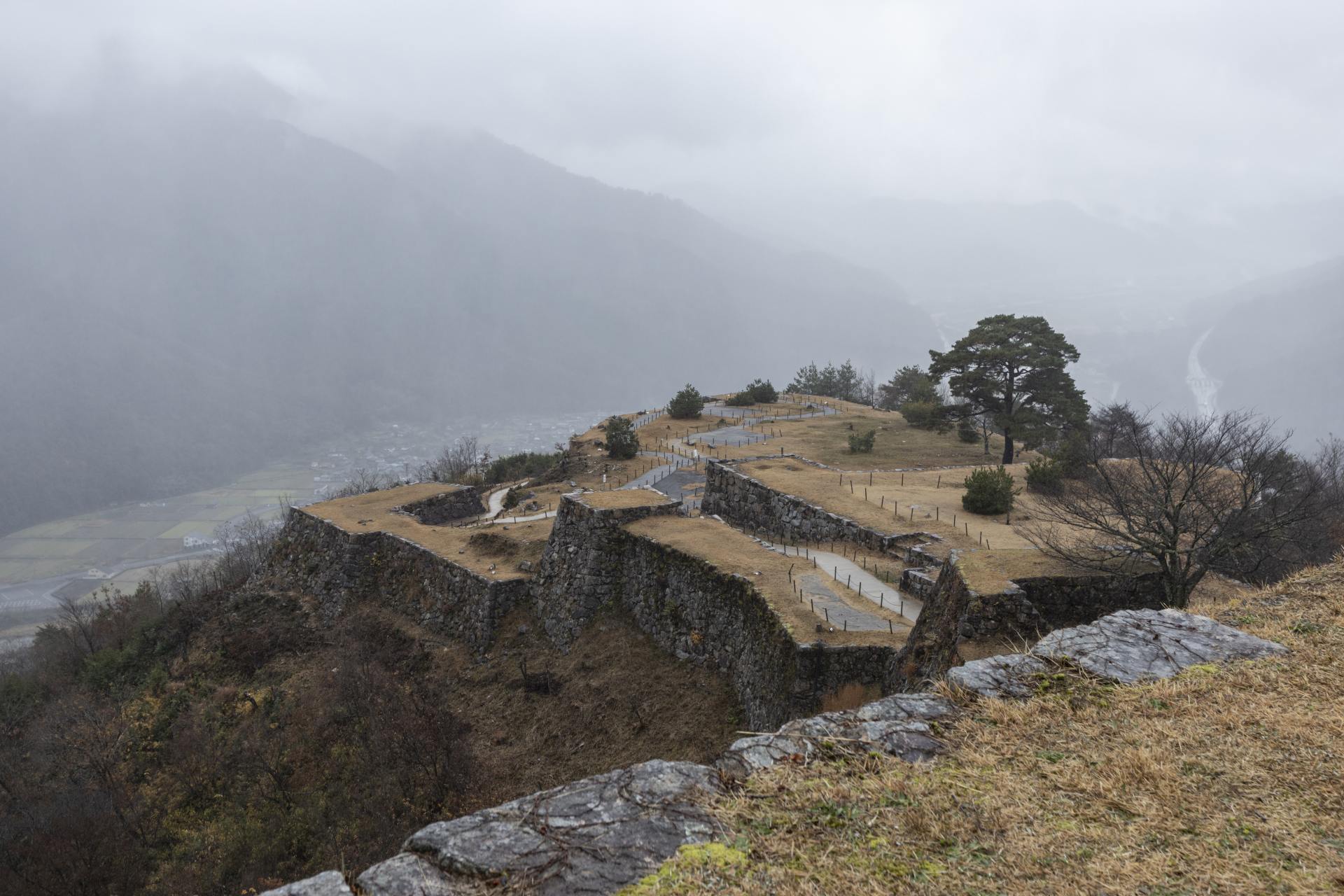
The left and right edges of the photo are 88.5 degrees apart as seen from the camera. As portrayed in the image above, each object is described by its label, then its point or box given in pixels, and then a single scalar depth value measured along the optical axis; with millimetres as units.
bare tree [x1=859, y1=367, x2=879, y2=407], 82106
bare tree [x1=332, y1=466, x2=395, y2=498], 72750
